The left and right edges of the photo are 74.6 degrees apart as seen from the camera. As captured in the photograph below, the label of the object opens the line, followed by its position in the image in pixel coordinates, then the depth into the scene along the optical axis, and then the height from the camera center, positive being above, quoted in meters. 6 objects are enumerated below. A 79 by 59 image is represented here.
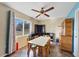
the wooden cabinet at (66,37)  2.17 -0.34
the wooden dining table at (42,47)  1.65 -0.59
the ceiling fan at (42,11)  1.75 +0.62
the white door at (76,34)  1.66 -0.17
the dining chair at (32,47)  1.72 -0.61
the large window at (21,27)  1.81 +0.06
